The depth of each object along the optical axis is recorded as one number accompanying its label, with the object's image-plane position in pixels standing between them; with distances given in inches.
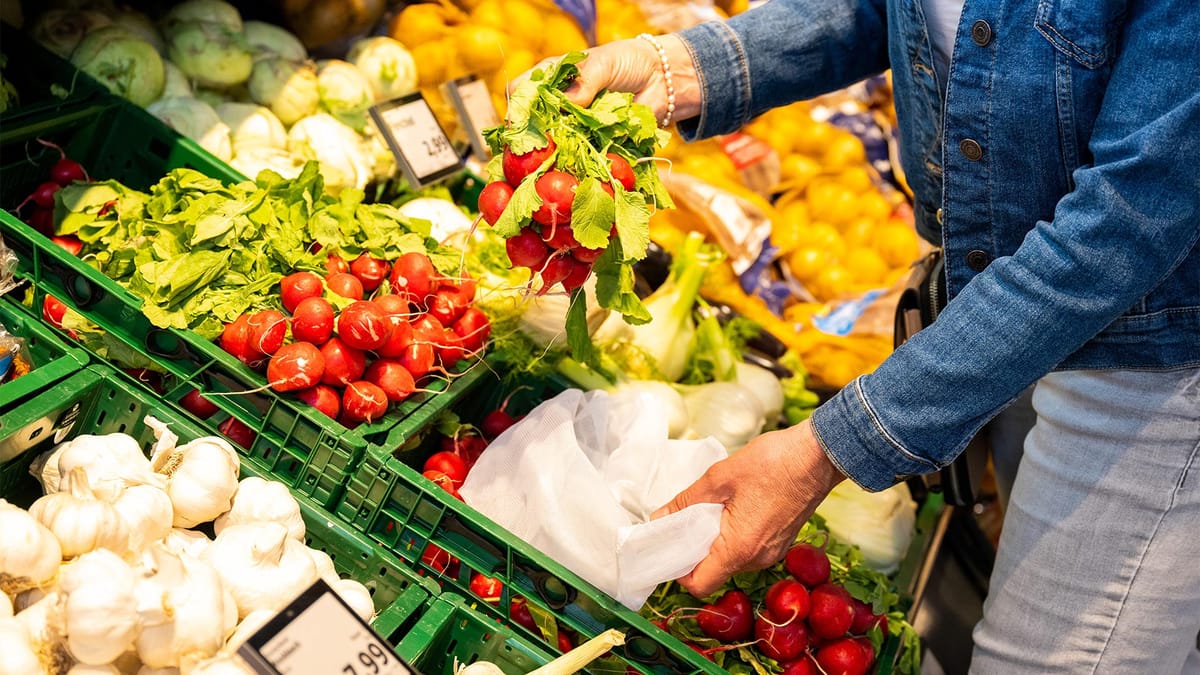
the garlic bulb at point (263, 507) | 66.3
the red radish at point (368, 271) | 88.6
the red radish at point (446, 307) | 88.8
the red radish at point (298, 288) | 81.0
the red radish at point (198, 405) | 78.5
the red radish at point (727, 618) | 79.4
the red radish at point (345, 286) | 83.4
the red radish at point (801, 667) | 80.2
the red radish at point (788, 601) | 80.0
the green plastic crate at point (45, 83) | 95.9
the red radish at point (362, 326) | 77.8
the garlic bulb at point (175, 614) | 51.1
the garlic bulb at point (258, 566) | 58.6
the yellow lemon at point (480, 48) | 133.4
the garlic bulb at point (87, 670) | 49.8
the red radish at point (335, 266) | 87.0
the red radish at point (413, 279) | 88.1
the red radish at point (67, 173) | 94.3
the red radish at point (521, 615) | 74.9
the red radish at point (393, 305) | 82.7
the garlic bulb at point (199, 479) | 63.6
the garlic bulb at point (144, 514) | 57.1
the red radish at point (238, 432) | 77.8
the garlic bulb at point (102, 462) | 62.6
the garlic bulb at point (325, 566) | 64.9
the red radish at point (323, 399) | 76.0
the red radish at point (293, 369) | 74.4
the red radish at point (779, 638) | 79.7
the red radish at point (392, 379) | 80.3
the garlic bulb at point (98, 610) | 48.4
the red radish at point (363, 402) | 77.0
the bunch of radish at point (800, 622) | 79.7
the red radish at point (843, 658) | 81.2
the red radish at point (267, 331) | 75.6
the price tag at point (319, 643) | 48.8
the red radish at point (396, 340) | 81.7
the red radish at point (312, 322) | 77.7
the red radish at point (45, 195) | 92.8
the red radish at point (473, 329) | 89.3
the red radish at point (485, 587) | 76.0
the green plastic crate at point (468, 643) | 68.6
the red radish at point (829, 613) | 81.1
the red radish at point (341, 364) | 77.4
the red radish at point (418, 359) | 82.7
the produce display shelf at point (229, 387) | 73.8
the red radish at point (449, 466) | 84.6
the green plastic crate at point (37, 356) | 65.2
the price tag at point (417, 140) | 110.3
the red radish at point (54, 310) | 77.6
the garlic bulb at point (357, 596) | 63.5
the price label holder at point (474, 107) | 122.0
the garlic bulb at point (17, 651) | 48.0
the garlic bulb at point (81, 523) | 53.5
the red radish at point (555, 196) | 68.8
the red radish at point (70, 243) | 89.2
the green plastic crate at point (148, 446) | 67.2
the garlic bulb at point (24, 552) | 51.6
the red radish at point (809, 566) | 82.8
